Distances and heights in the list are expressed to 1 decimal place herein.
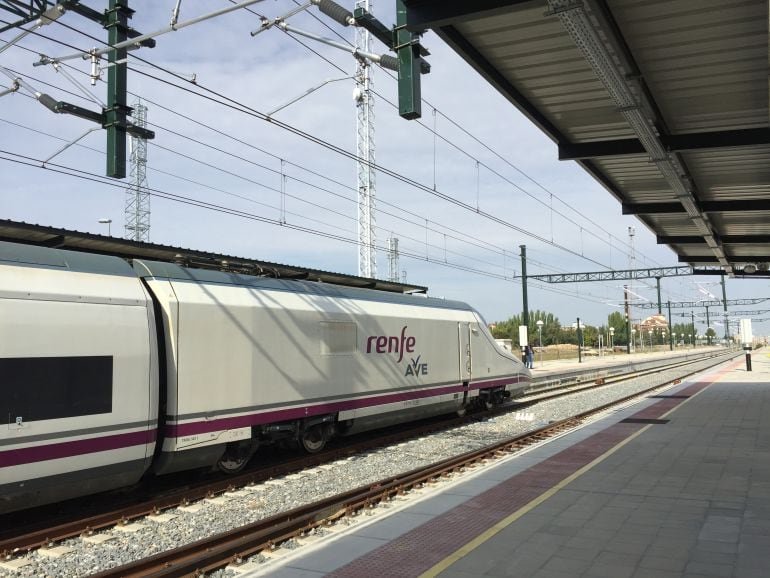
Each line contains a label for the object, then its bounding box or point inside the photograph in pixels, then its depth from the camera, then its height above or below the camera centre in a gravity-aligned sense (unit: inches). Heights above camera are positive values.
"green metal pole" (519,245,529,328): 1513.3 +125.8
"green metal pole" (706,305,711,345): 4043.8 +44.7
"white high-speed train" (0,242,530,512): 259.3 -18.0
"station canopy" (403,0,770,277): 278.8 +143.6
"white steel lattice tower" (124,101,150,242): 1657.2 +436.0
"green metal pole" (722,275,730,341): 3119.6 +153.8
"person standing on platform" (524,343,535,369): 1409.0 -64.5
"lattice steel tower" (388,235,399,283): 2326.0 +301.2
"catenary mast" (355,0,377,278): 1298.0 +312.8
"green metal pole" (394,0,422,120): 258.7 +114.5
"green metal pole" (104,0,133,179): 330.3 +136.2
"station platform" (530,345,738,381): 1229.4 -103.6
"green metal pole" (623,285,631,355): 2635.1 +62.1
